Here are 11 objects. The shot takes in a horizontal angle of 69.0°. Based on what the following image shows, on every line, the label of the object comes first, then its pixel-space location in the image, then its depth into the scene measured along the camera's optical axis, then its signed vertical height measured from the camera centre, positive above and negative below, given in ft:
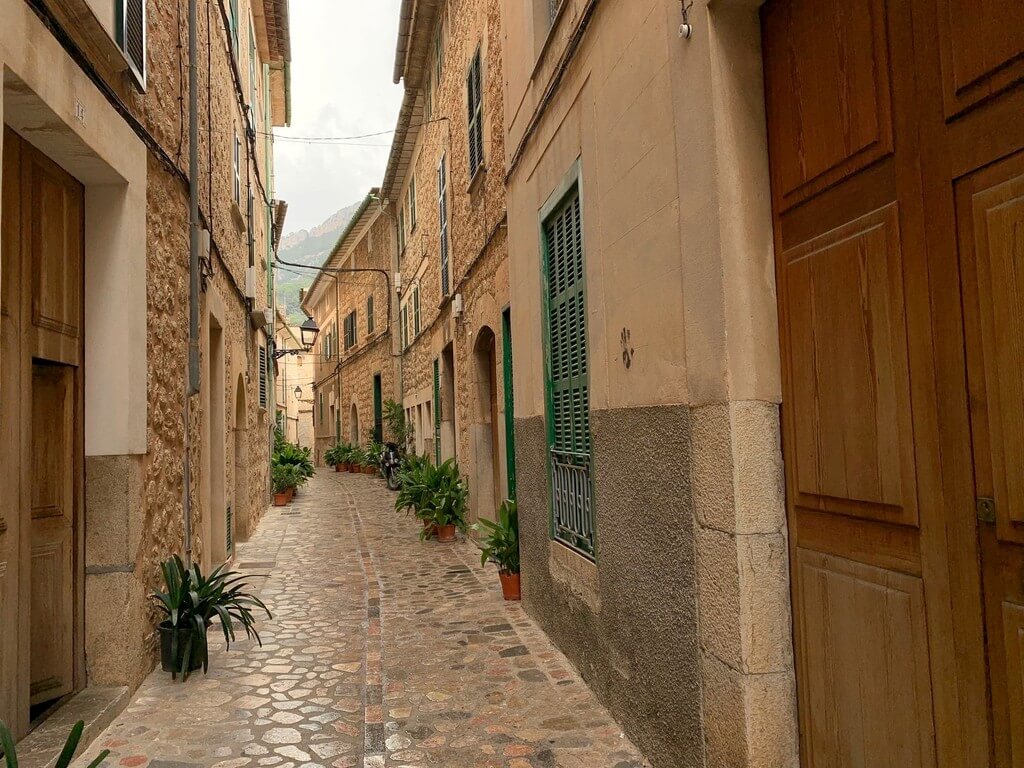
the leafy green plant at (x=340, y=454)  78.63 -2.14
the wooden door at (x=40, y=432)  11.14 +0.23
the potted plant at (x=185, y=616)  14.90 -3.61
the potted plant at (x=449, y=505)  31.35 -3.13
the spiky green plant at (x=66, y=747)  7.72 -3.15
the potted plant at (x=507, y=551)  20.76 -3.43
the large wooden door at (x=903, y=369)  5.59 +0.39
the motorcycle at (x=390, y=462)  55.30 -2.16
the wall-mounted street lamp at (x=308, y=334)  56.38 +7.78
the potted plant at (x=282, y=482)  48.80 -2.99
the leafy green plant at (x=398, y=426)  53.52 +0.47
